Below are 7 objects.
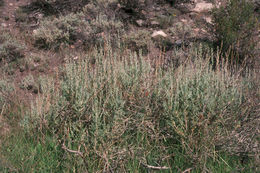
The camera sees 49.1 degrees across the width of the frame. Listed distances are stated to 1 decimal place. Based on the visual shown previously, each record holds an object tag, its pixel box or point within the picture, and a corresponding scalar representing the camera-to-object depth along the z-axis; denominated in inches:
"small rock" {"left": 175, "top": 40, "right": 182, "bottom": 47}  245.3
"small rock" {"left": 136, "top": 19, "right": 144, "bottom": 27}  271.9
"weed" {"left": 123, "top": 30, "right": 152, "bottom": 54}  233.6
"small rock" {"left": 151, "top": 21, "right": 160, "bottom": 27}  269.9
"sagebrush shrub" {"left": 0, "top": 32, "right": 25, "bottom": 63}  223.8
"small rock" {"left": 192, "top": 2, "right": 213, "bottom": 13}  291.0
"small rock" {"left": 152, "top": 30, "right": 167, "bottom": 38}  257.2
